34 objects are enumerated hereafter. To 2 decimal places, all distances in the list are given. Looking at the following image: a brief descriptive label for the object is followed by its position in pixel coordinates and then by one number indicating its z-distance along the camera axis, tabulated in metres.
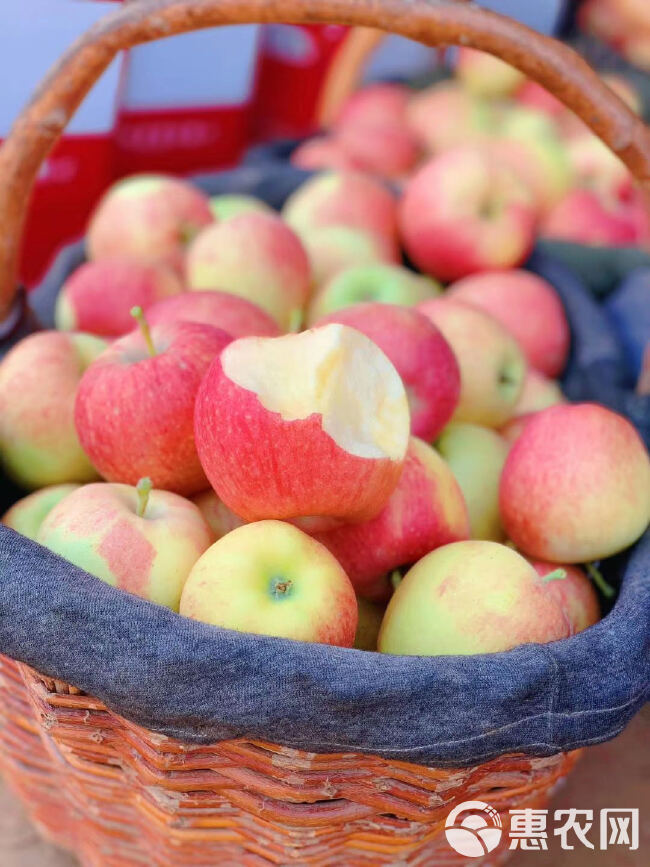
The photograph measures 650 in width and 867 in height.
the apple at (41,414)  0.68
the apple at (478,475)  0.72
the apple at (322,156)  1.42
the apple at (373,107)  1.59
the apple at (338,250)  1.01
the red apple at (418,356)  0.68
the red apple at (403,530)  0.60
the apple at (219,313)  0.73
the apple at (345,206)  1.13
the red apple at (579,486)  0.64
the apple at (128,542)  0.55
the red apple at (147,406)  0.60
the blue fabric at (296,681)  0.45
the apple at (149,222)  1.04
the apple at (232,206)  1.12
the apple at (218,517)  0.64
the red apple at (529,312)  0.98
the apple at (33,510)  0.64
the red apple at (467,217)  1.06
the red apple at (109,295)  0.87
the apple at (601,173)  1.53
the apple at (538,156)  1.44
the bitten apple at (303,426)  0.53
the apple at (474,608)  0.54
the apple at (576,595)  0.65
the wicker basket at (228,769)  0.51
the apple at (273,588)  0.51
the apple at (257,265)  0.88
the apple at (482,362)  0.79
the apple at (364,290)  0.88
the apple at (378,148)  1.48
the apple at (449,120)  1.58
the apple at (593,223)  1.33
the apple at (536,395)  0.89
